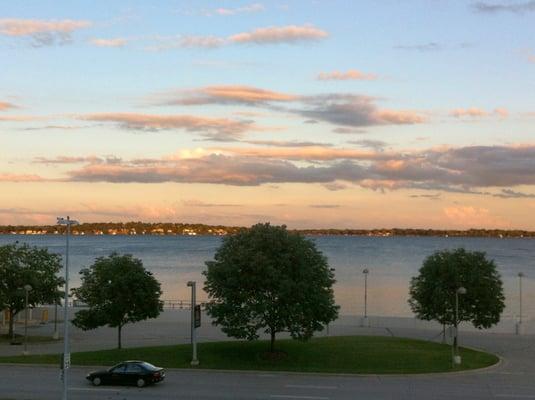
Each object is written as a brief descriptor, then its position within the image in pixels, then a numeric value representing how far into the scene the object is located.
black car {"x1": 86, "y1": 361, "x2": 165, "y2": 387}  36.00
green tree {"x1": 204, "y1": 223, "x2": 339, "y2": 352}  43.53
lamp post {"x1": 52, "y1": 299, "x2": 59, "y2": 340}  55.05
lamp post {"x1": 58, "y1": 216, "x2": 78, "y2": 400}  30.36
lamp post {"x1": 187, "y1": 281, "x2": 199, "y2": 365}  42.25
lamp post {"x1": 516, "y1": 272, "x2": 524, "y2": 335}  59.30
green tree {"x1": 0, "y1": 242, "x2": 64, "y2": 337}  56.56
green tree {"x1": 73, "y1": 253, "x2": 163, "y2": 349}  47.78
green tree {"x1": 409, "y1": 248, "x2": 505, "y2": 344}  50.81
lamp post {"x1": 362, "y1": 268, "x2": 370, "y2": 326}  62.79
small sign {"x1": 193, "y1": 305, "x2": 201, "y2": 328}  44.10
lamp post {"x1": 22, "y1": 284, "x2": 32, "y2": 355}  46.94
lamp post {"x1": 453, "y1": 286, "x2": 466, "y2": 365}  42.78
